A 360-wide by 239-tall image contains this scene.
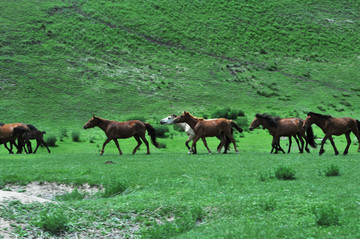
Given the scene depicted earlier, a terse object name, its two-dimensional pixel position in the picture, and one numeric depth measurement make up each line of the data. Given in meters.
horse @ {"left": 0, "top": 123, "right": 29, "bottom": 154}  28.31
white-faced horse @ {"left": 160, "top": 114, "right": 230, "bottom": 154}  26.88
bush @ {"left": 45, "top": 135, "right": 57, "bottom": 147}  33.94
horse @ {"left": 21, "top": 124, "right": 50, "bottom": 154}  28.63
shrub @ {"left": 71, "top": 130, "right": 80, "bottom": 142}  37.06
